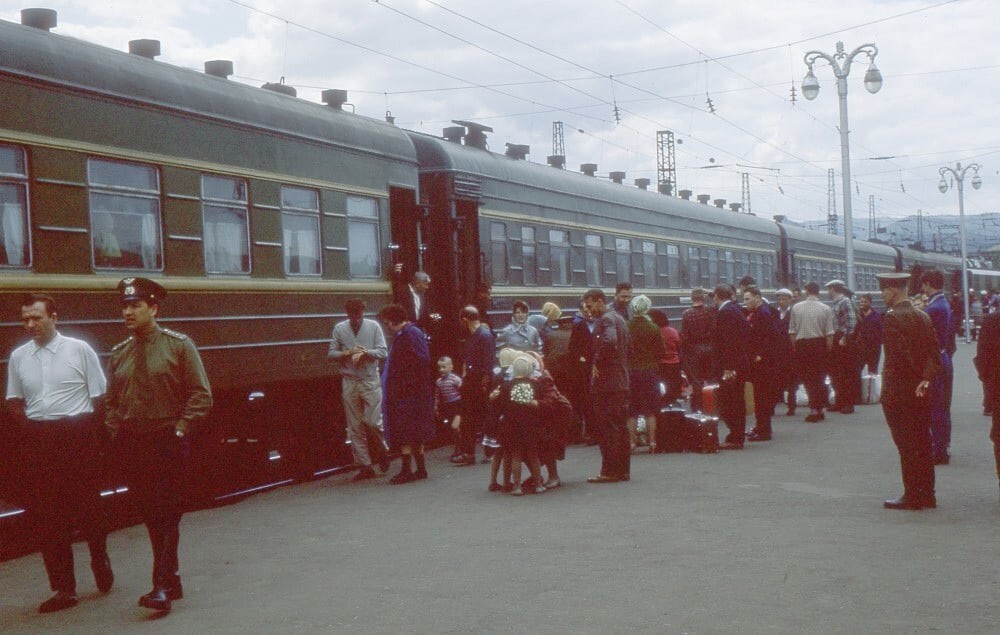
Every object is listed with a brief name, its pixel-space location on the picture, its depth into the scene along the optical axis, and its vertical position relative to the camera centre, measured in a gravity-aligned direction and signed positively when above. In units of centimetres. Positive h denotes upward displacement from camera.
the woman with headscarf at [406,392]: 1394 -95
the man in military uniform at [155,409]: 823 -60
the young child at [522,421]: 1285 -117
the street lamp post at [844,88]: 3181 +446
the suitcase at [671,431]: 1625 -167
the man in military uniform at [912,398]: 1091 -94
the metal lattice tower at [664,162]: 6988 +638
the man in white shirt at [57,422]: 846 -68
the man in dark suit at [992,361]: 1101 -68
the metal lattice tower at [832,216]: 9988 +472
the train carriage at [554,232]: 1891 +102
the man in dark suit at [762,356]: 1736 -92
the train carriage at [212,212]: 1095 +89
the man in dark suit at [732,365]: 1623 -93
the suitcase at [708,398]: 1786 -144
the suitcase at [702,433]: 1600 -169
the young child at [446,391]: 1622 -110
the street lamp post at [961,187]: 5328 +359
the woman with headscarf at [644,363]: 1577 -85
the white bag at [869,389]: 2319 -182
